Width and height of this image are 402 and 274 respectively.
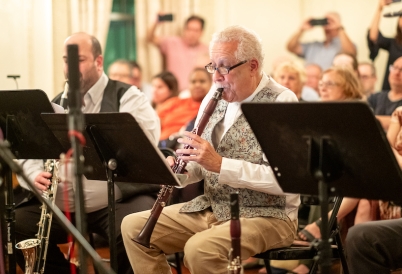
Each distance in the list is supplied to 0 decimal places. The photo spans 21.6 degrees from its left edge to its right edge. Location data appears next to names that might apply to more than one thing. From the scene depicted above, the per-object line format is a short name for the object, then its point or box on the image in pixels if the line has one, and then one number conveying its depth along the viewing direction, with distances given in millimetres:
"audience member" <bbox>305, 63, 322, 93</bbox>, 10681
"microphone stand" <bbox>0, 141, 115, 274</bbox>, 3066
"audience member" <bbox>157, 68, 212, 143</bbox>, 9329
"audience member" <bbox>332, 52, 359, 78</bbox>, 9554
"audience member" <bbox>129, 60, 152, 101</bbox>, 11370
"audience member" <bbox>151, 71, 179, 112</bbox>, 10033
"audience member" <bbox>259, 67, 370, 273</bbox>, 7262
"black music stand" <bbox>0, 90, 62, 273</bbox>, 4705
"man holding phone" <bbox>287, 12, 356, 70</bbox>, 11343
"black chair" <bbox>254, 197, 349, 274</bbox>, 4525
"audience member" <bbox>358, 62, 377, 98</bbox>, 10383
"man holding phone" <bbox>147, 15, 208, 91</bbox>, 11877
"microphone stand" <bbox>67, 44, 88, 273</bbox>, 3118
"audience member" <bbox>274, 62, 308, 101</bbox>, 8336
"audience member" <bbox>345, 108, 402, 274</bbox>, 4455
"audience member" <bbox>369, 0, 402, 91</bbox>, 9076
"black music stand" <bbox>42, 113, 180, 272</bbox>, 4035
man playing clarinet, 4428
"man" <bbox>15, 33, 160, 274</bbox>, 5728
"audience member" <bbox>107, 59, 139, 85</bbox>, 10717
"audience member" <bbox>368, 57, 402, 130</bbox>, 7416
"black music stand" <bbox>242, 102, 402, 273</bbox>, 3311
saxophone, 5105
